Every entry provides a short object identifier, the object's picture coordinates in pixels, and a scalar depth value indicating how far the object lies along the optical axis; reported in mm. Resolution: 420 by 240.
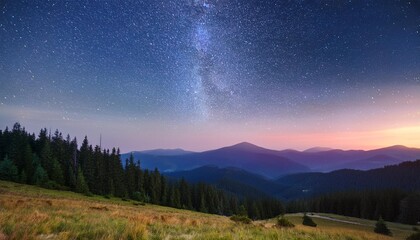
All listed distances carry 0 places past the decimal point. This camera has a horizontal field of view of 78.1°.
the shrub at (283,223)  19994
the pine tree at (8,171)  63703
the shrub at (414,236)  24980
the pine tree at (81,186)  65000
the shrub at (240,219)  20906
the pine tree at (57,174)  69569
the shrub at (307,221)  41831
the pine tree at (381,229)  37188
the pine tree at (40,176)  63144
